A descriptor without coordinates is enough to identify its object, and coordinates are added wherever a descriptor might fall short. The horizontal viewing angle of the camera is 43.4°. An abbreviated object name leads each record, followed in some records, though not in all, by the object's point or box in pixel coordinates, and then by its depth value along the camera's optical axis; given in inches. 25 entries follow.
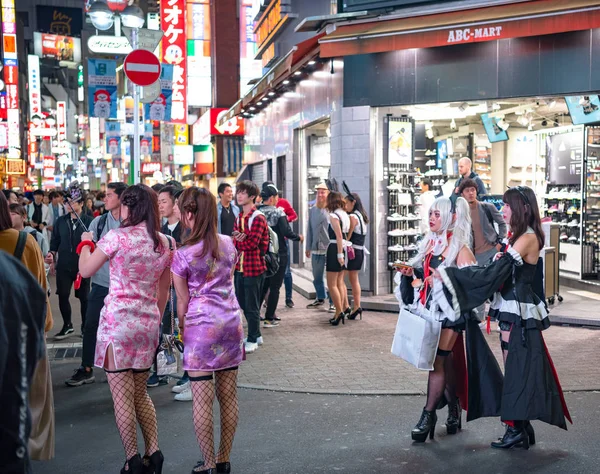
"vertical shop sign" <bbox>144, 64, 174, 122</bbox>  692.1
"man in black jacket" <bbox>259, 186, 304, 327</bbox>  405.4
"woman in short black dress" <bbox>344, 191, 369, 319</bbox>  438.9
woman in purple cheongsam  185.5
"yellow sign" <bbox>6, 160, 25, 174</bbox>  1121.7
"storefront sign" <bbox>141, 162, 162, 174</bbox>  1704.0
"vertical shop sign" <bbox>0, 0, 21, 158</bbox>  1476.3
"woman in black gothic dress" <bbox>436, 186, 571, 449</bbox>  209.3
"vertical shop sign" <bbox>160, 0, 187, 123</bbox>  1096.8
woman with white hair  216.8
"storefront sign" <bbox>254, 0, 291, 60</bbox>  722.1
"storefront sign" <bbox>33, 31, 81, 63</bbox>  2807.6
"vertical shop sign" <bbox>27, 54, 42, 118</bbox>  2007.9
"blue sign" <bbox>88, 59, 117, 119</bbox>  639.8
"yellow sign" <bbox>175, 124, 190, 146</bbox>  1446.9
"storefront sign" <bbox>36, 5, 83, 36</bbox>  3055.1
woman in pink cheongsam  187.0
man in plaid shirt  344.8
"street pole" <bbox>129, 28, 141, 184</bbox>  422.6
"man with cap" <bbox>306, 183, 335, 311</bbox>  458.6
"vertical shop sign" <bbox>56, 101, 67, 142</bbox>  2591.0
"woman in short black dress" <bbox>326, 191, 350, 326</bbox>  422.3
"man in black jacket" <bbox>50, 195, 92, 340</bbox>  378.3
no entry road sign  433.1
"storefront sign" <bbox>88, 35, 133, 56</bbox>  718.5
